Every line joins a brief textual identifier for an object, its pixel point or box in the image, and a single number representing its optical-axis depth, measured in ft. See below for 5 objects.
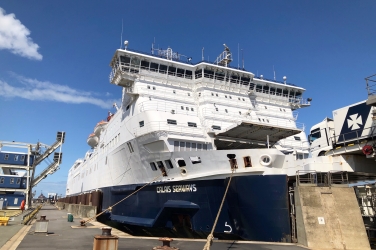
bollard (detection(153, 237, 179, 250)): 24.04
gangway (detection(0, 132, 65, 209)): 120.88
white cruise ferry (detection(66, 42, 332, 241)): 43.11
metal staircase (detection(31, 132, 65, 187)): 132.49
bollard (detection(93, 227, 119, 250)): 22.67
